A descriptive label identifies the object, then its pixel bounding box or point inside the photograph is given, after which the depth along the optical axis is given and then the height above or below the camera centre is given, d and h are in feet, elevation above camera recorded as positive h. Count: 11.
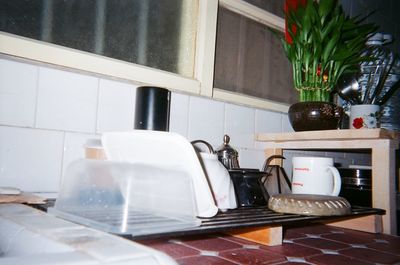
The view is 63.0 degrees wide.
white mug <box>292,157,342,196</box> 3.54 -0.16
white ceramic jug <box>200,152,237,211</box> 2.86 -0.21
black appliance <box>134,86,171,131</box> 3.37 +0.48
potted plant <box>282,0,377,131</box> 4.36 +1.52
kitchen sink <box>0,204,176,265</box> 1.21 -0.41
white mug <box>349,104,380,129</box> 4.54 +0.67
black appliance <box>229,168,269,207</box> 3.23 -0.29
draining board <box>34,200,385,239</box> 1.93 -0.45
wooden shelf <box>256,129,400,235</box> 3.51 +0.08
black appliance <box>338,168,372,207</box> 4.22 -0.30
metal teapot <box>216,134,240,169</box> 3.75 +0.03
